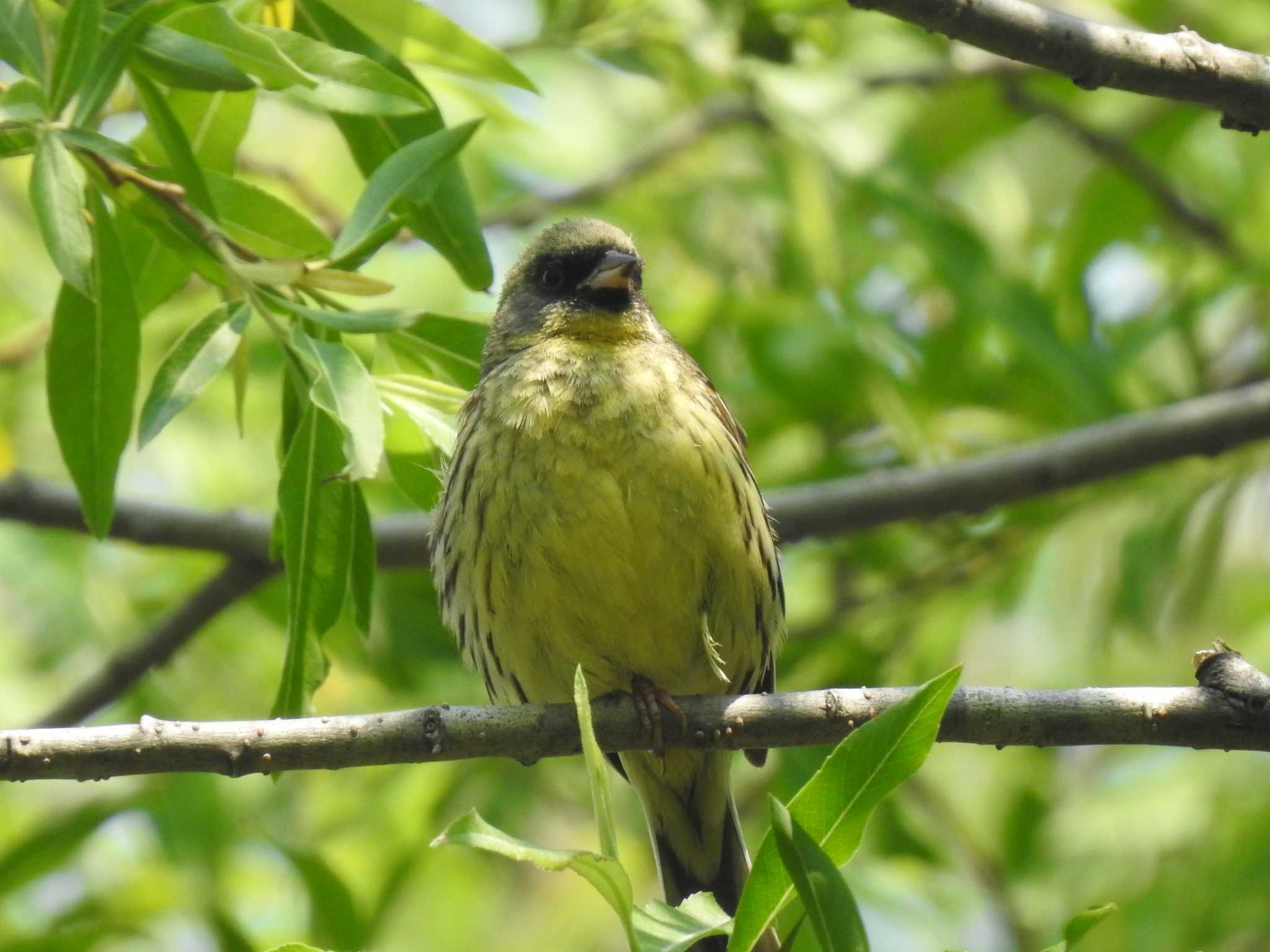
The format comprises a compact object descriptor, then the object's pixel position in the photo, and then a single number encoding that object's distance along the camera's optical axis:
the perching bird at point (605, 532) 9.67
